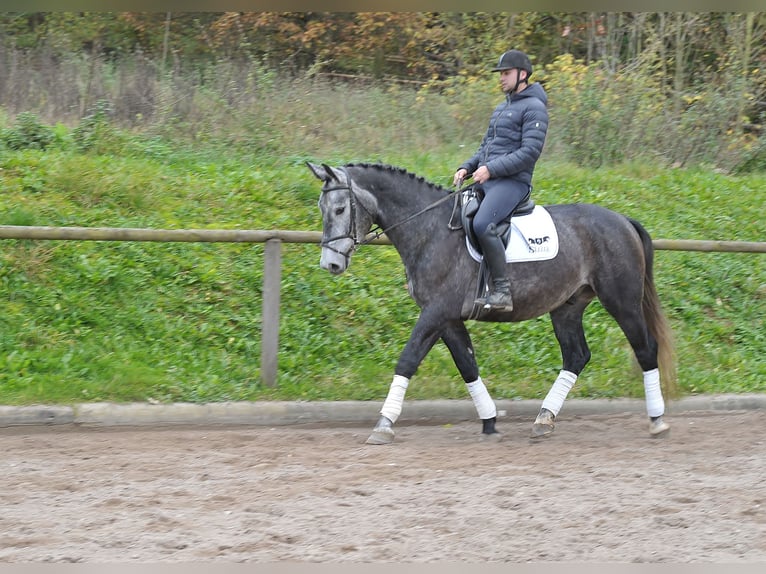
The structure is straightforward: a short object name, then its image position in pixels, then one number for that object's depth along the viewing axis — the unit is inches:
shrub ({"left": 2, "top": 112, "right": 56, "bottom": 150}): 481.1
